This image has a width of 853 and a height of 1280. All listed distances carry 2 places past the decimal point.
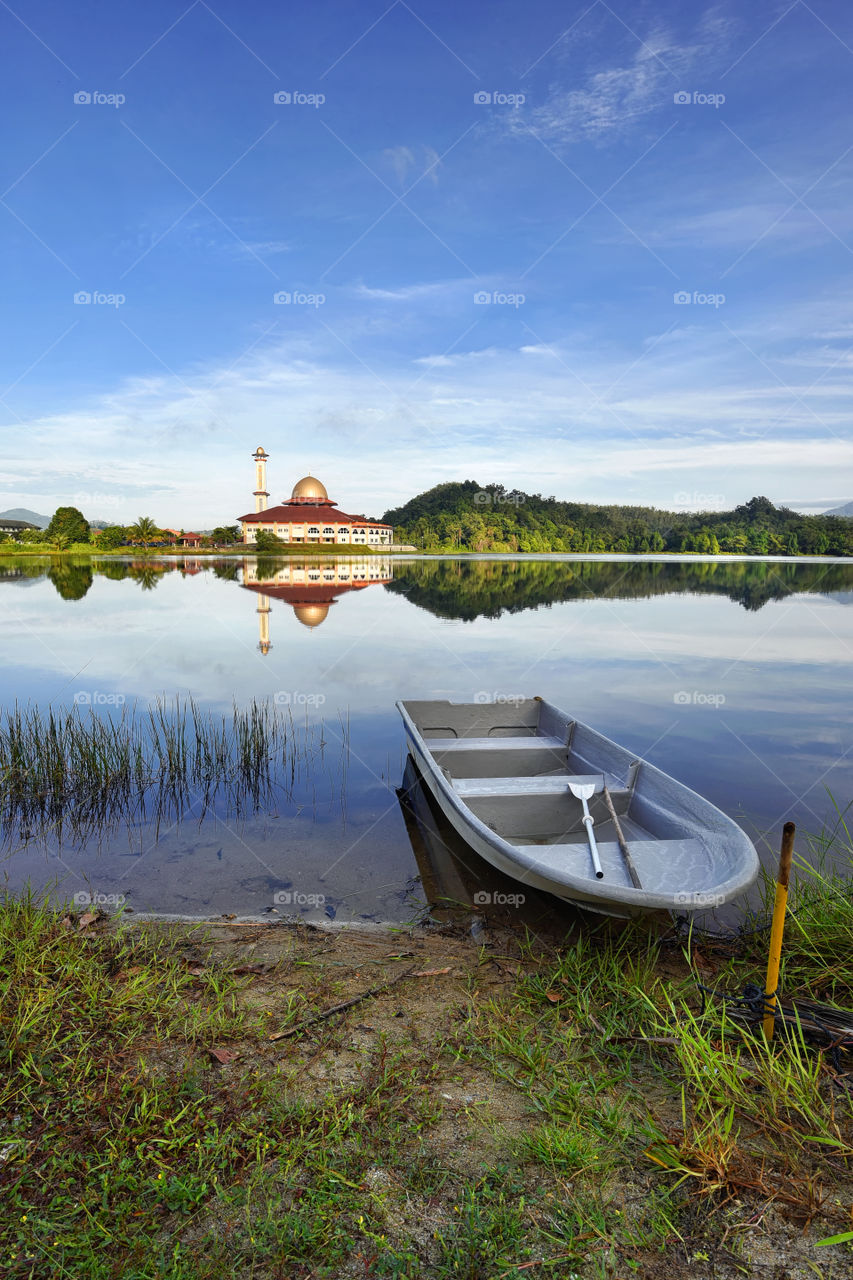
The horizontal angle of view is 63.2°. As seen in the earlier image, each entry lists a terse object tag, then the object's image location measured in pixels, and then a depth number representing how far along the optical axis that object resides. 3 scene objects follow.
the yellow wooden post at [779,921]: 2.48
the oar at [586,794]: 4.09
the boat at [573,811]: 3.43
